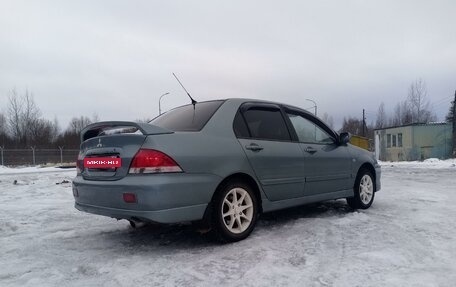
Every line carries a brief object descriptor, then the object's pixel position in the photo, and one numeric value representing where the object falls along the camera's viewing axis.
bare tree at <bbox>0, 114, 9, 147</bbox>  51.82
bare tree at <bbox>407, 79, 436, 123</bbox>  58.94
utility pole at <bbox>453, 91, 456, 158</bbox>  32.75
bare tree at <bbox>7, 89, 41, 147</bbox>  51.39
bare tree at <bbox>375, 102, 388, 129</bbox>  86.75
